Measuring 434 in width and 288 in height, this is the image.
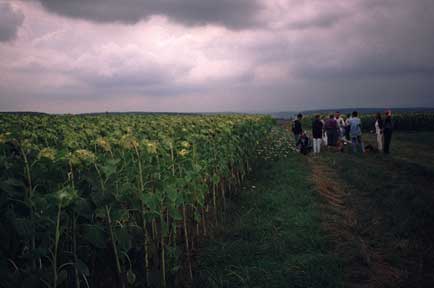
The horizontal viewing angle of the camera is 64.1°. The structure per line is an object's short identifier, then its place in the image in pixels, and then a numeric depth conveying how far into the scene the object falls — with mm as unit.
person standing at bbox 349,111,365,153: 17281
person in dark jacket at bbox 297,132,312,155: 17922
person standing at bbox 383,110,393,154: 16628
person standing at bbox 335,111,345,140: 19339
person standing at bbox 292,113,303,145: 19395
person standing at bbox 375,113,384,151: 17562
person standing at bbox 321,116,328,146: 20622
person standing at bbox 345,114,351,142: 20564
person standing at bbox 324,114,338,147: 18812
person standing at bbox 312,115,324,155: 17281
